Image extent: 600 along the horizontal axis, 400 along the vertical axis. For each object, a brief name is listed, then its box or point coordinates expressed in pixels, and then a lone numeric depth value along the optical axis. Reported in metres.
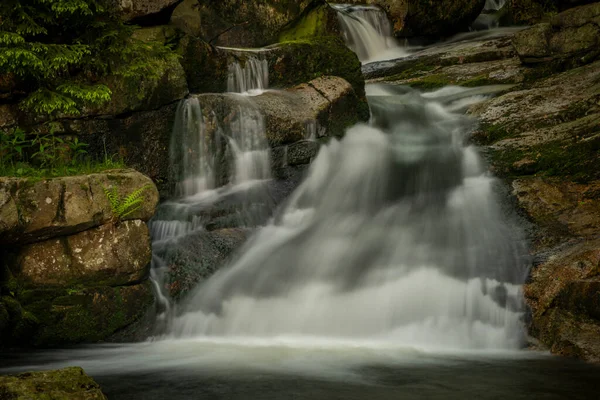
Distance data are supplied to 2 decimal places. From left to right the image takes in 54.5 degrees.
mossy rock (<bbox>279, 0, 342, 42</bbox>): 15.43
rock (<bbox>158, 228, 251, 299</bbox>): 7.87
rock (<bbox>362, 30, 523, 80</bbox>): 14.13
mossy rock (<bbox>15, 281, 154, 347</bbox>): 6.77
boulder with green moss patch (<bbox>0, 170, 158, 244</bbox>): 6.50
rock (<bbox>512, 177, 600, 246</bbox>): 7.49
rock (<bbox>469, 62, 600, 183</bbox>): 8.84
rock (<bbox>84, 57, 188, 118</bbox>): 9.07
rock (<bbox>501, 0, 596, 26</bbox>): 18.86
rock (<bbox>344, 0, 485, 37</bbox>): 19.86
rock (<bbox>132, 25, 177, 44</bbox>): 10.20
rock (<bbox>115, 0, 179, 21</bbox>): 9.93
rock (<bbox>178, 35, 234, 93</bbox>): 10.38
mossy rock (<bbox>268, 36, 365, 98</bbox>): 11.70
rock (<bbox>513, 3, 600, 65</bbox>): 12.39
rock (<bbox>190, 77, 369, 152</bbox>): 9.91
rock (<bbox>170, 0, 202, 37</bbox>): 13.25
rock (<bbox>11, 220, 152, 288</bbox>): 6.81
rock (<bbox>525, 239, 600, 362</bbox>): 5.95
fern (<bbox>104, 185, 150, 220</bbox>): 7.07
